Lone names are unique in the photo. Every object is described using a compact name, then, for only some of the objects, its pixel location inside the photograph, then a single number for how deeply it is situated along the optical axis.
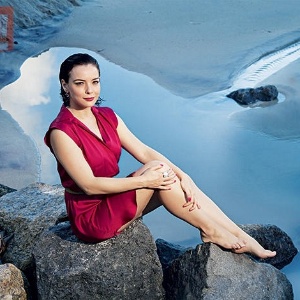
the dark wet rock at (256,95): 7.00
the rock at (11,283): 3.49
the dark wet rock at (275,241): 4.23
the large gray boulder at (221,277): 3.42
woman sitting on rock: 3.39
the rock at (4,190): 4.87
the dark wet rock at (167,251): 3.99
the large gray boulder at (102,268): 3.43
